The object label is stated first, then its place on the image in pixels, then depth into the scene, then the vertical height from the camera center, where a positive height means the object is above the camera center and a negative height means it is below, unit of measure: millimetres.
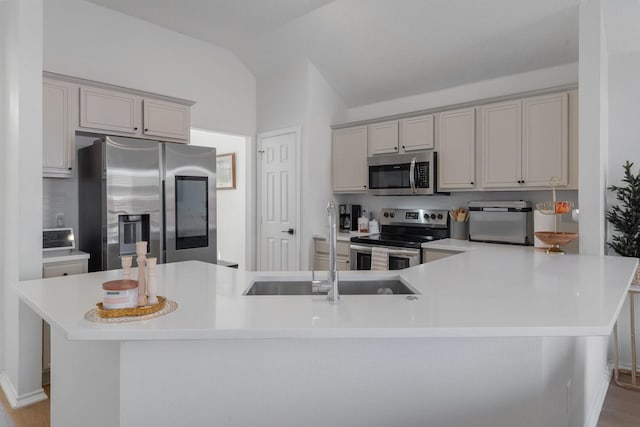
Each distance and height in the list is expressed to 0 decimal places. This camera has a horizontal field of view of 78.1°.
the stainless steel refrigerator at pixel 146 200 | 3020 +95
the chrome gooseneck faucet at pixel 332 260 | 1438 -180
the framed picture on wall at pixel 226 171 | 5863 +611
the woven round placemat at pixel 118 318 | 1206 -329
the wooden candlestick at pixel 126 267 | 1270 -180
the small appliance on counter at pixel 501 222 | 3479 -94
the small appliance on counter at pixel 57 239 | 2898 -204
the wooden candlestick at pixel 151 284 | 1323 -244
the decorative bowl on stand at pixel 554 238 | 2670 -186
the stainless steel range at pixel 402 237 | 3773 -261
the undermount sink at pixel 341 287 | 1905 -366
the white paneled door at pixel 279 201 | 4605 +127
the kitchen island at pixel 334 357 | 1168 -503
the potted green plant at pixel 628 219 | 2824 -56
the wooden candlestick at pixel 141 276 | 1302 -214
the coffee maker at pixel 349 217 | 4863 -67
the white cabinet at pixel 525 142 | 3205 +596
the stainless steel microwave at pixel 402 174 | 3977 +395
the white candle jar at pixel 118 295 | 1220 -259
